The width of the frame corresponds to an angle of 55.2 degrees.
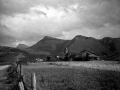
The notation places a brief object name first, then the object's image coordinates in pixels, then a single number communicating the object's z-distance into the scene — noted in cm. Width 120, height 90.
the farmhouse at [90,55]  6528
